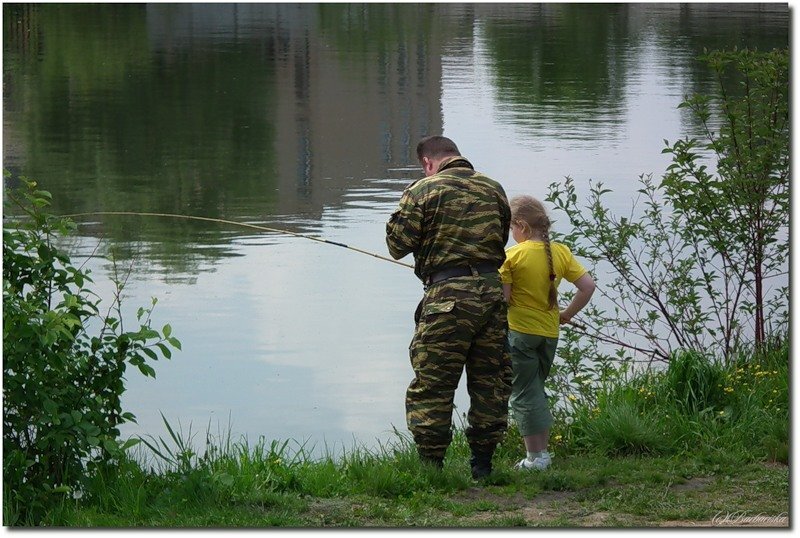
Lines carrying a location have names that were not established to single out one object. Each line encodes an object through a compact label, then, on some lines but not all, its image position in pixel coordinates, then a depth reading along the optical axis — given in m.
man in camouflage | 11.68
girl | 12.20
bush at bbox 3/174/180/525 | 11.00
